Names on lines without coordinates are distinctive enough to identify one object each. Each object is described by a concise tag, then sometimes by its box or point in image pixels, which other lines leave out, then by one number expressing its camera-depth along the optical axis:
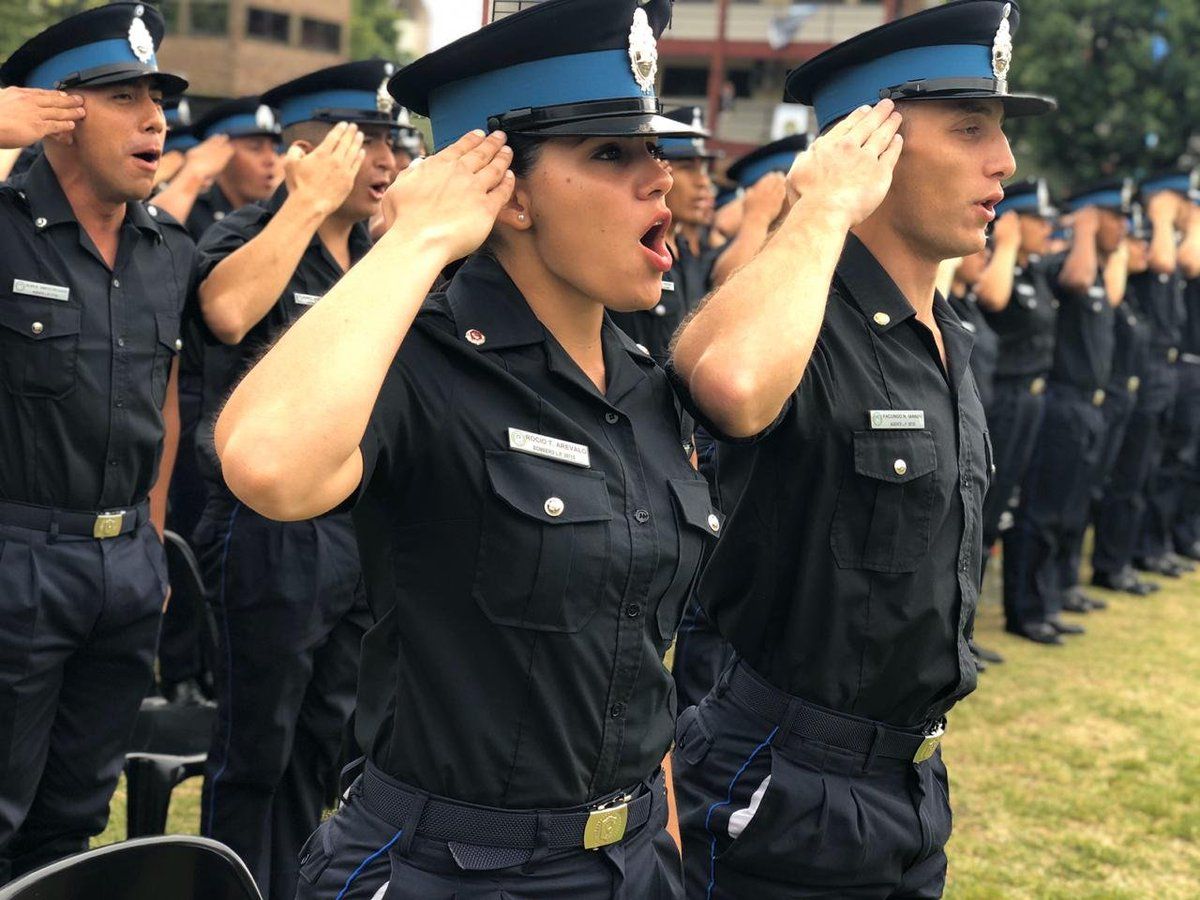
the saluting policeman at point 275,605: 3.98
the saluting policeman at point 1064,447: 8.23
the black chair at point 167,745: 3.94
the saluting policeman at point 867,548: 2.65
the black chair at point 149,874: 1.88
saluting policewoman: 2.01
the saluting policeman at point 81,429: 3.54
